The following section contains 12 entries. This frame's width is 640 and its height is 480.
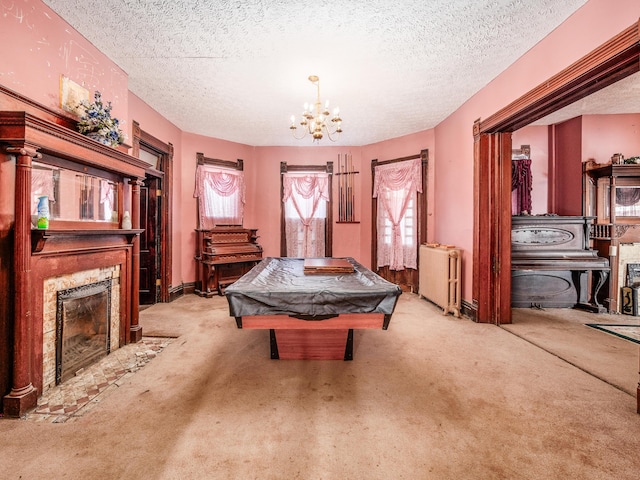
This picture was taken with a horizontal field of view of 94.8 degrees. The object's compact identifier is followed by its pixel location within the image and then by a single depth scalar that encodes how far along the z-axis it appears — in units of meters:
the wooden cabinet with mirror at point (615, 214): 4.04
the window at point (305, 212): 5.96
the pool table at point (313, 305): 1.86
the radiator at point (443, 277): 3.91
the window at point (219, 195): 5.31
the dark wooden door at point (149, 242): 4.52
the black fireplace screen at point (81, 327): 2.21
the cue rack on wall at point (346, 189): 6.00
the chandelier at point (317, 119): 3.06
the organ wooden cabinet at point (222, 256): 4.91
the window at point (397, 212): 5.36
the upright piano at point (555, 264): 3.92
